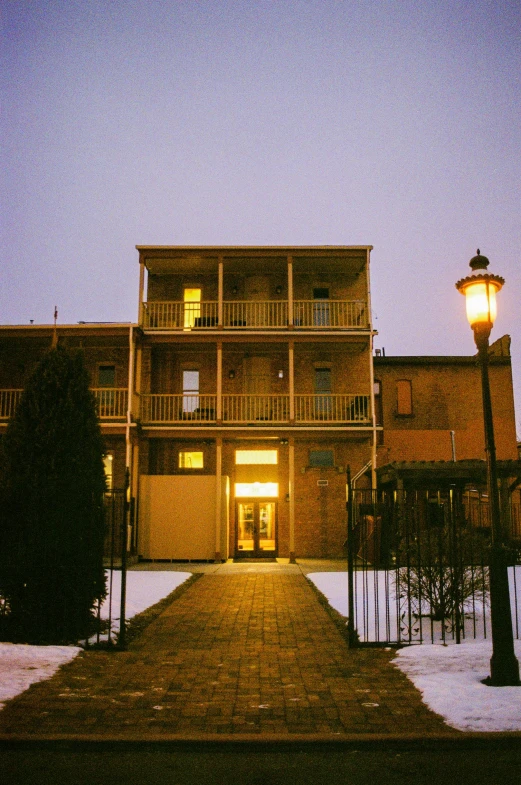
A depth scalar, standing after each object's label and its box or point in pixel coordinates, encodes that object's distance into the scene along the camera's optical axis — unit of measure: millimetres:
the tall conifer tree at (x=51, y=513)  7590
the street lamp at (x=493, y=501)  5871
